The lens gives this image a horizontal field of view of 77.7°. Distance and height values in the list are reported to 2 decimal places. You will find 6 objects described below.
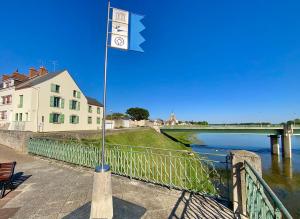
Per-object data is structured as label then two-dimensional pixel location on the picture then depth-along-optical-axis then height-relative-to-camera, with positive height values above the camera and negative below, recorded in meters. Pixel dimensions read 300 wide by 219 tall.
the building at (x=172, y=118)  124.49 +1.97
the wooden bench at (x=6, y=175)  5.17 -1.60
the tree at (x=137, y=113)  81.69 +3.29
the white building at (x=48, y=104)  23.20 +2.14
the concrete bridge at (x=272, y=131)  33.99 -1.90
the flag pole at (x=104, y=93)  3.47 +0.53
